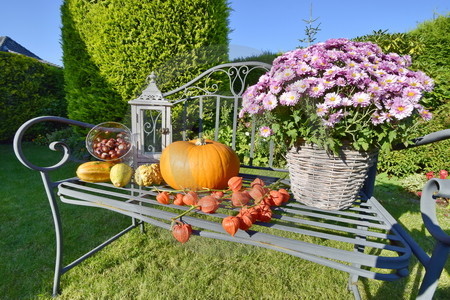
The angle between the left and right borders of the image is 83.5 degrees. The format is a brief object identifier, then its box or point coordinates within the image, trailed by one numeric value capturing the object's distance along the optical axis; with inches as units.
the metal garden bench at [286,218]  29.8
